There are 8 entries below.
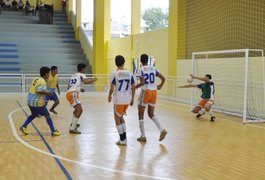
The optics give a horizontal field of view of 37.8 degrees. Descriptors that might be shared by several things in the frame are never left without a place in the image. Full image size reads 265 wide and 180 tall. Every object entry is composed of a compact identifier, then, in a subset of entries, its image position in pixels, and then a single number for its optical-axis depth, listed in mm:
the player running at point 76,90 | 8664
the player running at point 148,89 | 7785
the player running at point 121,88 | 7188
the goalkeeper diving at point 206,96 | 11547
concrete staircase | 24547
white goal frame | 11031
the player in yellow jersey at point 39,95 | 7961
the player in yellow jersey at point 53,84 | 11602
